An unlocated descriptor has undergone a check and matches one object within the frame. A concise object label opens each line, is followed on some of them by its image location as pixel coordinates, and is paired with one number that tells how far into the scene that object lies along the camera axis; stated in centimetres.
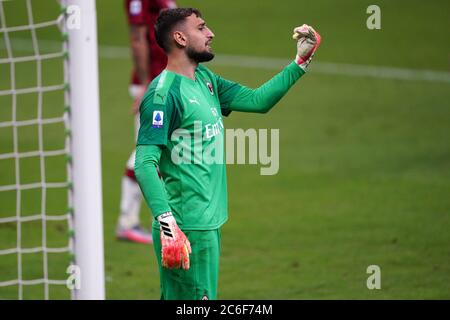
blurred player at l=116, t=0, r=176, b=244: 1772
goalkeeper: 1047
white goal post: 1221
